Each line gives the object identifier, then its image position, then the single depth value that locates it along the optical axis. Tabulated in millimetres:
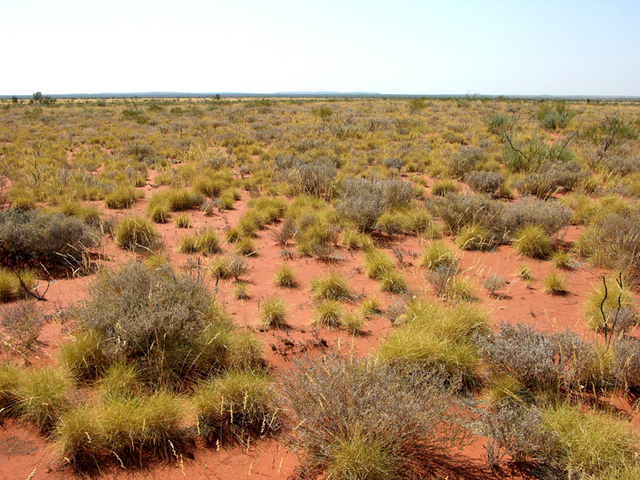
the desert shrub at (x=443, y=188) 10461
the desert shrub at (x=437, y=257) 6047
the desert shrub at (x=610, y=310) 4191
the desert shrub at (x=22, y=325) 3762
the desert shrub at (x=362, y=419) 2422
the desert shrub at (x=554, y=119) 21547
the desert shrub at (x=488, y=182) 10188
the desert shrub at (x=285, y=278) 5746
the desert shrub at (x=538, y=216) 7082
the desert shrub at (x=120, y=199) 9109
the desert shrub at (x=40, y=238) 5707
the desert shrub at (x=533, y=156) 11828
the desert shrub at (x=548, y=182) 10070
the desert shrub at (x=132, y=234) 6676
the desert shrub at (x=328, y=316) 4648
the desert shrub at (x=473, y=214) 7496
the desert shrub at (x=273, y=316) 4605
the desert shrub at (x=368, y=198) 7641
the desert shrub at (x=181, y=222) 8008
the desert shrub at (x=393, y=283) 5469
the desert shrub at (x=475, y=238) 7012
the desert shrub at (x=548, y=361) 3314
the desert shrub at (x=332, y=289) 5297
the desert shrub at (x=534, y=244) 6700
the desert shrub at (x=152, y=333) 3453
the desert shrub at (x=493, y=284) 5441
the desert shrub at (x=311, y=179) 10000
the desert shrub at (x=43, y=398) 2959
